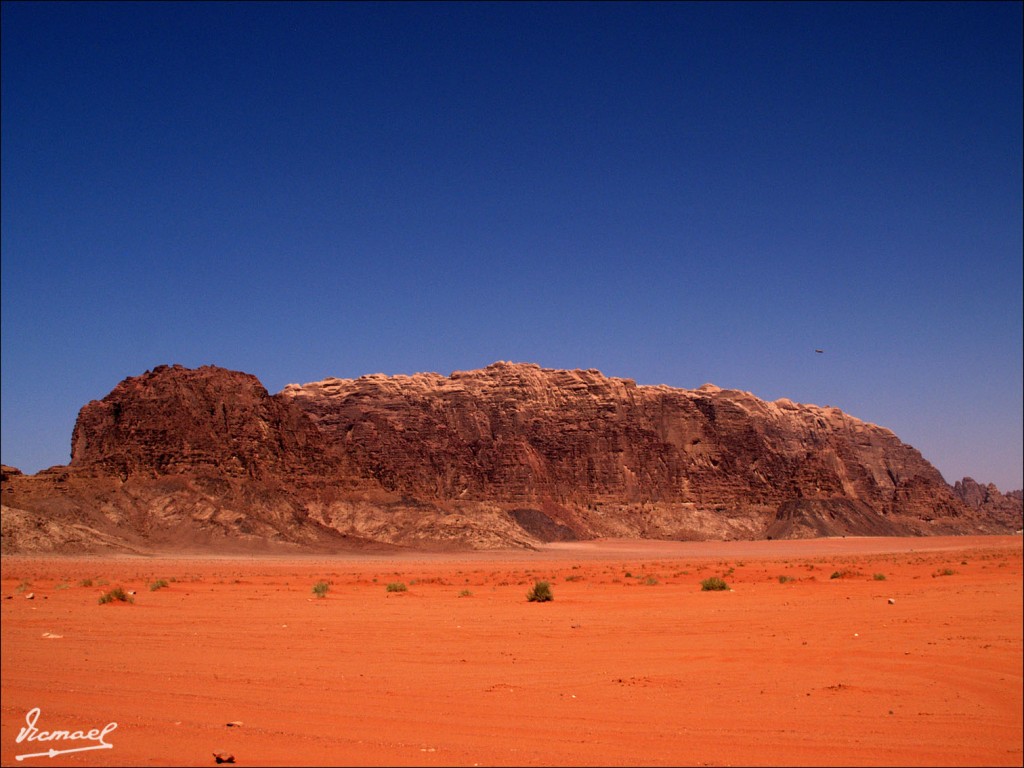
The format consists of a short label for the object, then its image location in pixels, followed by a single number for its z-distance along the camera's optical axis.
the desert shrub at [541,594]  24.14
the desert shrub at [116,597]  23.08
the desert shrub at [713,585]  27.44
